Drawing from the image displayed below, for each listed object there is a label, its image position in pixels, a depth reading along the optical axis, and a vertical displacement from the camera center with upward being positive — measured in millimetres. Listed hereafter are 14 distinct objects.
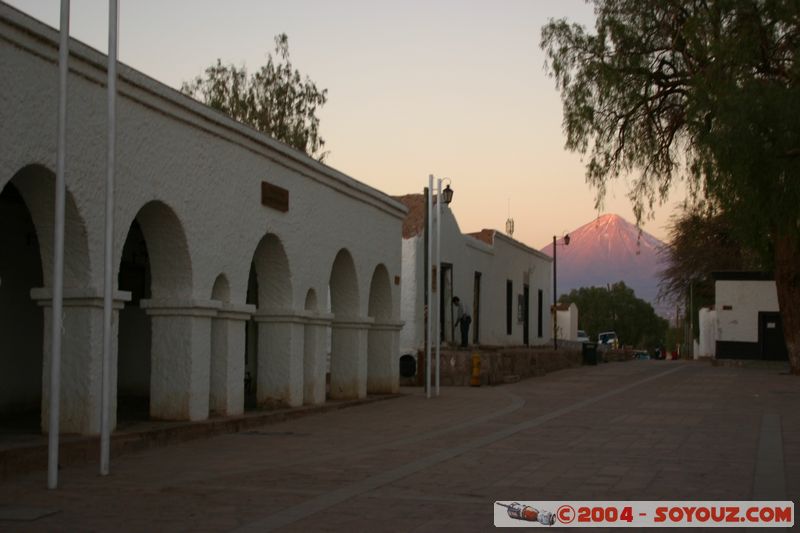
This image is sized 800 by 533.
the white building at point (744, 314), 41375 +875
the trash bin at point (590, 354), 43156 -707
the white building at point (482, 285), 29406 +1622
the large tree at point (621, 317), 124500 +2190
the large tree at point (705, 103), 23000 +5611
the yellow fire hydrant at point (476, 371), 27391 -892
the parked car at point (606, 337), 93194 -75
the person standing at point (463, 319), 31938 +469
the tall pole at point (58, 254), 9195 +659
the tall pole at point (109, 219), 9812 +1010
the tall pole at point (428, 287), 22156 +940
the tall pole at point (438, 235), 22516 +2068
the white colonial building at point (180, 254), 11398 +1148
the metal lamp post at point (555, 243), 43853 +3907
